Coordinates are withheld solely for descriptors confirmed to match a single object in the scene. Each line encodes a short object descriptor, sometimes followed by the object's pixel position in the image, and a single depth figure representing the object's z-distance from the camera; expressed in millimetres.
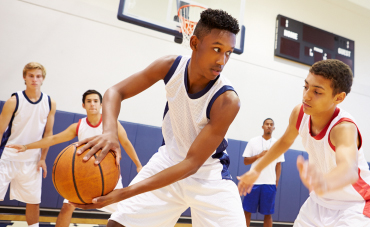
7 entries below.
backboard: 4602
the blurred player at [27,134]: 3951
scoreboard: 7828
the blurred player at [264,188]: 5148
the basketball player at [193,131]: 1750
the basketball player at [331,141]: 2004
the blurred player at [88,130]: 3932
